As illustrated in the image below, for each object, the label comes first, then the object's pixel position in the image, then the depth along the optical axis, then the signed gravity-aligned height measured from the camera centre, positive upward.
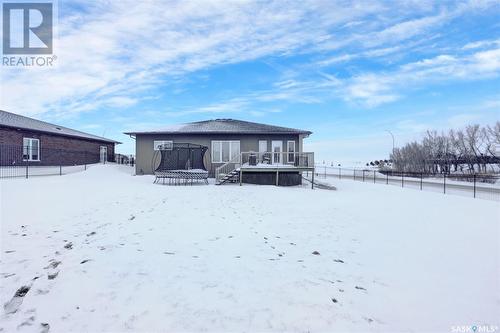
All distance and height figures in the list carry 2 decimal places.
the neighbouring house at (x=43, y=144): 17.86 +1.55
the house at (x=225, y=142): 19.05 +1.61
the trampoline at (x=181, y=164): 14.94 -0.02
